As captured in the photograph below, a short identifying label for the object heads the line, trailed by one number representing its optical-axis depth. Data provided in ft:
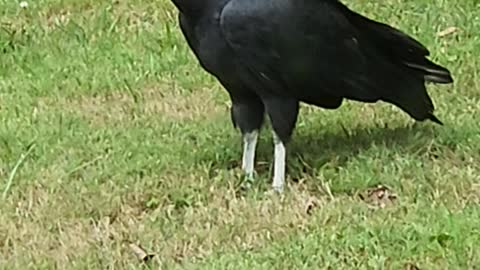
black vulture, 14.92
